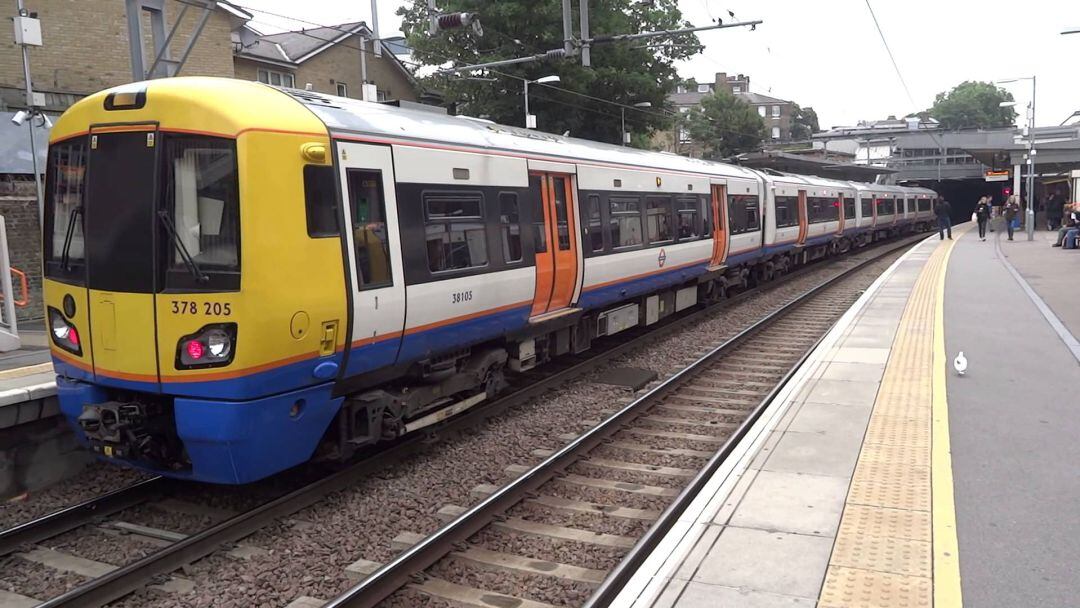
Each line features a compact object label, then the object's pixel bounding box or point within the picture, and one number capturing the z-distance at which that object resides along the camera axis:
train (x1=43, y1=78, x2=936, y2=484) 5.02
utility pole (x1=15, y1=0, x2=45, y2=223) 14.83
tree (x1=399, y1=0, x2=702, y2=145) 28.98
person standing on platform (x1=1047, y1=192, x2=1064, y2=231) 37.25
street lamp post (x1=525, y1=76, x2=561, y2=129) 24.64
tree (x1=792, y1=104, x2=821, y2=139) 110.25
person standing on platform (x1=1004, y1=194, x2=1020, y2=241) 29.08
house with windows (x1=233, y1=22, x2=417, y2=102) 30.52
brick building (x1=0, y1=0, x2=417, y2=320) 16.69
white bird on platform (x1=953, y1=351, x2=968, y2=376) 8.13
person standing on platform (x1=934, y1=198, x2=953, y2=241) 33.03
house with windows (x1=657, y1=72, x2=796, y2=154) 105.32
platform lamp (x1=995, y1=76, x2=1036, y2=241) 28.89
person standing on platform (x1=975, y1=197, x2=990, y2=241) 30.23
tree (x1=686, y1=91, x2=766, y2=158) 67.31
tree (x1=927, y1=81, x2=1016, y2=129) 114.50
